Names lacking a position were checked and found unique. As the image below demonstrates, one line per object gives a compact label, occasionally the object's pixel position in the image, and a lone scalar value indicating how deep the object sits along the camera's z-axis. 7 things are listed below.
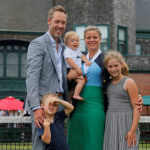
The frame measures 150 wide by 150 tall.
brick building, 28.91
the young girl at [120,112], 6.51
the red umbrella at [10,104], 22.50
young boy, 6.05
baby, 6.73
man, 6.14
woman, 6.74
